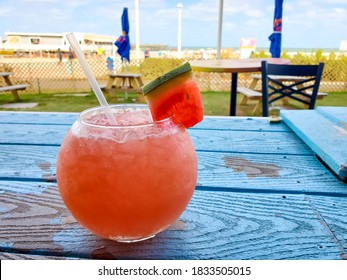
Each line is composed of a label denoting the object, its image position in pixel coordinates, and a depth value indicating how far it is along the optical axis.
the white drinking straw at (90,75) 0.41
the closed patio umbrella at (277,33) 4.59
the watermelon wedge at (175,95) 0.38
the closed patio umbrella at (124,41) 6.03
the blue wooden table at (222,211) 0.39
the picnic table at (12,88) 5.33
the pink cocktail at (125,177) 0.35
